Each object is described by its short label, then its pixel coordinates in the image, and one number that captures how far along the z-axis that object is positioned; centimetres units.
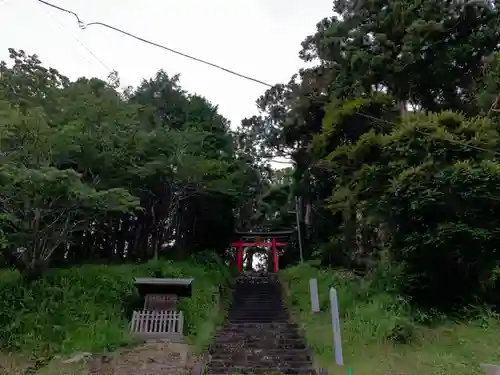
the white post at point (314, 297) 1255
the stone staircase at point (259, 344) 921
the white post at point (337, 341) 816
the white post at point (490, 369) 778
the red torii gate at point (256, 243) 2533
